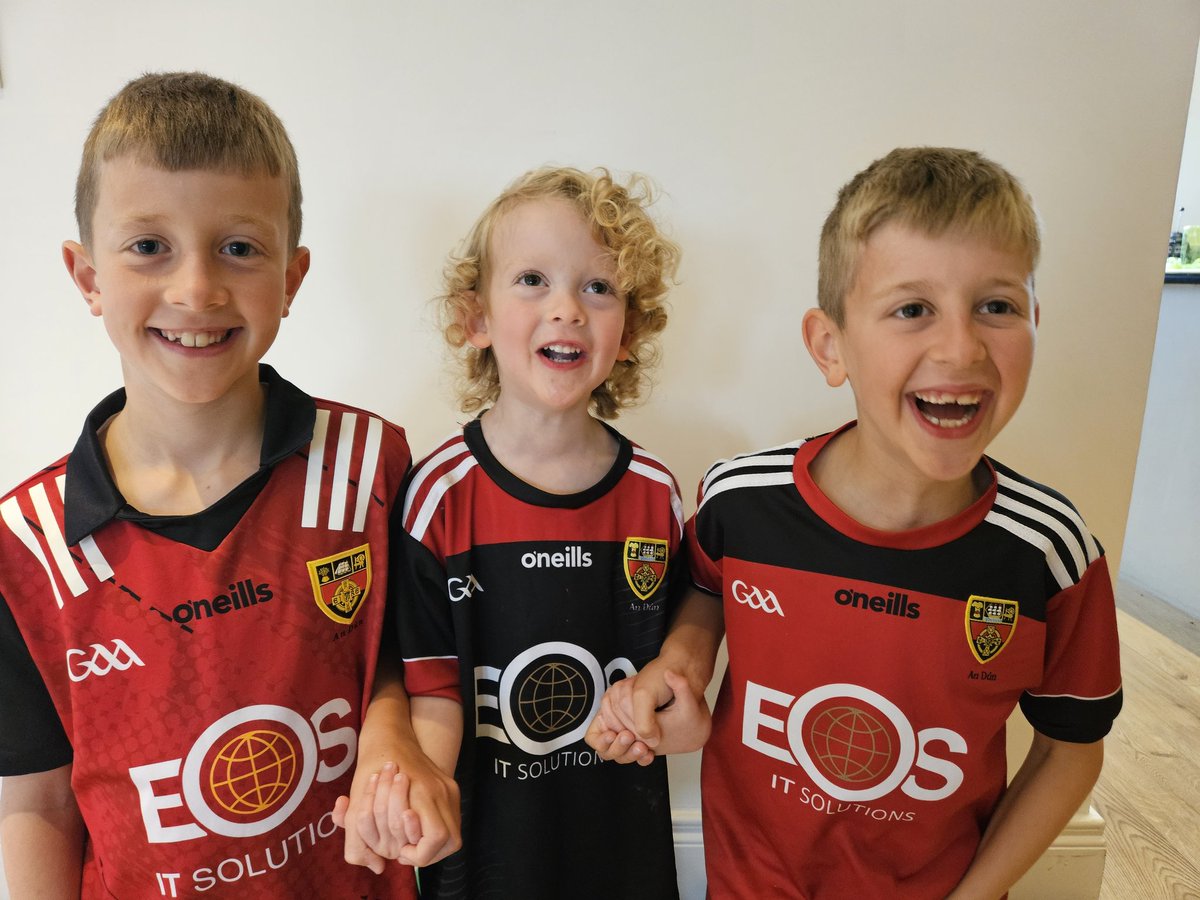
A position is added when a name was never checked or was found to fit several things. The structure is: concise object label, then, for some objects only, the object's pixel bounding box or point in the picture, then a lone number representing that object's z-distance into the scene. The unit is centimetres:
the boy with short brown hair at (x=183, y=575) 77
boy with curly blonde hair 89
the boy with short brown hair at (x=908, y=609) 80
